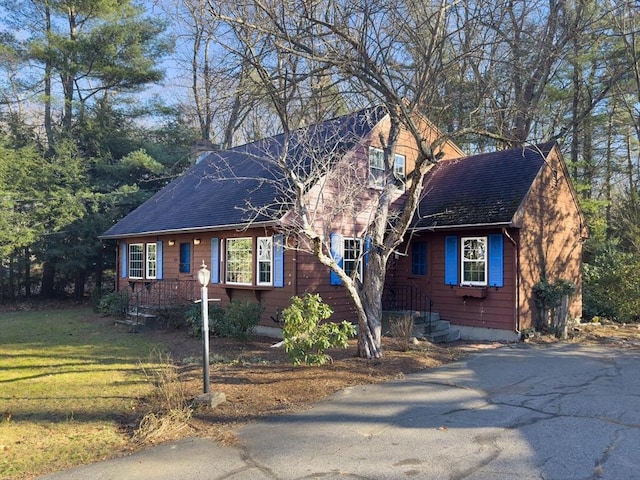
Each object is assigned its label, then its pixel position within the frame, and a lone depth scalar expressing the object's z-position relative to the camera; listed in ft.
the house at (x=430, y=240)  40.01
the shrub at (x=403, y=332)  32.89
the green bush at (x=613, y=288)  46.88
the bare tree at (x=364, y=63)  27.12
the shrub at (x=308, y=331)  25.22
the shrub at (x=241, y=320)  35.73
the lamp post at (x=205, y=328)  20.59
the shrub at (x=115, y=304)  54.19
